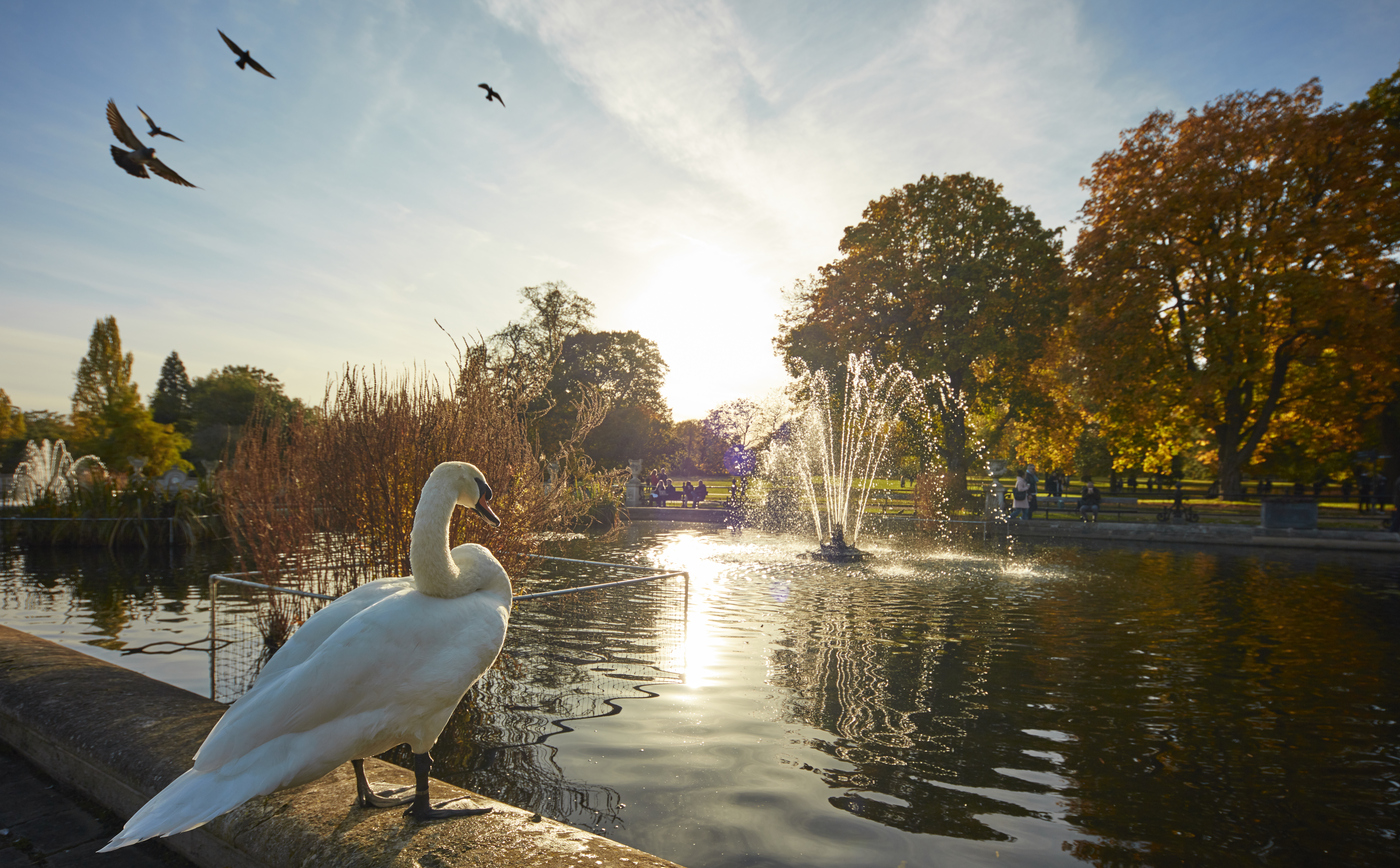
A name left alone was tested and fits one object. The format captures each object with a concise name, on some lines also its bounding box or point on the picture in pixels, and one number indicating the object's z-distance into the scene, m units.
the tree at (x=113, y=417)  46.97
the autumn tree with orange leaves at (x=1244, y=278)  24.55
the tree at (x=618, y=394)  42.75
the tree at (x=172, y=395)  75.19
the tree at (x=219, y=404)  67.50
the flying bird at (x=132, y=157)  5.68
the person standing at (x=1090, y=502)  27.66
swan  2.46
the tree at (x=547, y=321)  50.34
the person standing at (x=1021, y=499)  27.91
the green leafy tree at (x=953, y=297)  31.80
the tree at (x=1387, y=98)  27.39
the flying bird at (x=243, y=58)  5.46
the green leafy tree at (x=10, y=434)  58.69
